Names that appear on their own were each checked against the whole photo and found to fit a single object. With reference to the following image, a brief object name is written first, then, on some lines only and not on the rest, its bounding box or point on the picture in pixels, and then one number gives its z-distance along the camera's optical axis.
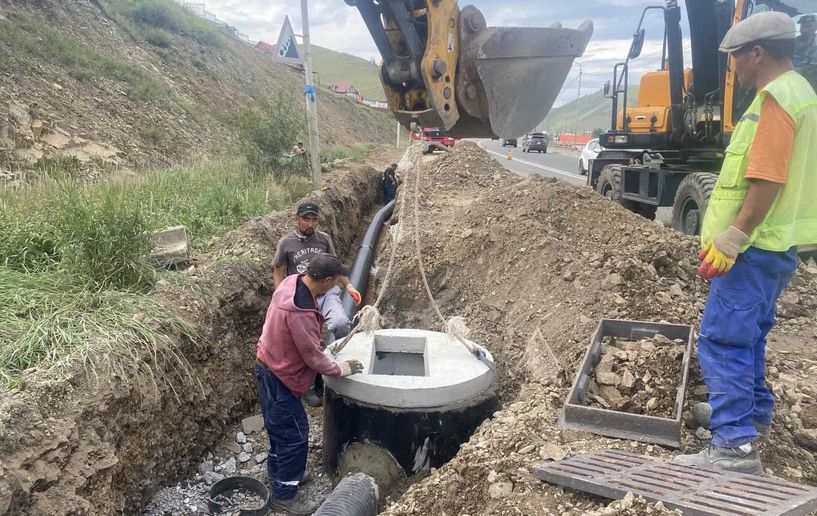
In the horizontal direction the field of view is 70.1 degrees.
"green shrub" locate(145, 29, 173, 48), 20.16
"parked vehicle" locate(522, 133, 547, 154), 39.66
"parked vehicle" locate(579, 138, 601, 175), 18.08
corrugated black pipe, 3.24
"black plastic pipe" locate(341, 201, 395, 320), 5.97
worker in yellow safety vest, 2.54
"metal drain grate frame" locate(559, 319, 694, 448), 2.85
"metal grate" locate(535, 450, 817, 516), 2.13
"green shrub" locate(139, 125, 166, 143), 13.46
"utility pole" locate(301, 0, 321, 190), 8.77
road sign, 8.89
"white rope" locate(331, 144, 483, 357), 4.64
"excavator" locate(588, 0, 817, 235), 6.97
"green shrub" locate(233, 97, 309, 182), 10.41
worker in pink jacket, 3.67
